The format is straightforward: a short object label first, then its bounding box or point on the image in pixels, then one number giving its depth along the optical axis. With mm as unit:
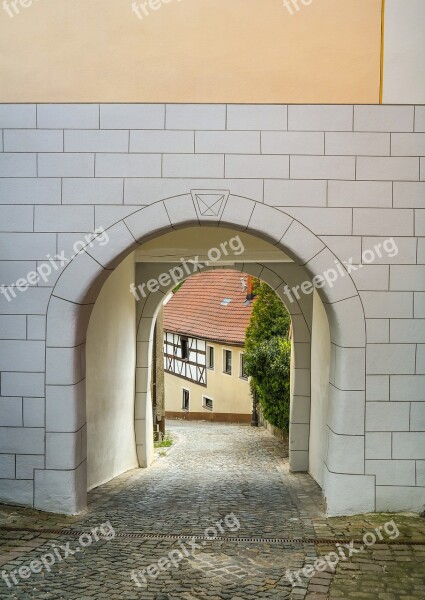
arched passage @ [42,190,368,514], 6344
